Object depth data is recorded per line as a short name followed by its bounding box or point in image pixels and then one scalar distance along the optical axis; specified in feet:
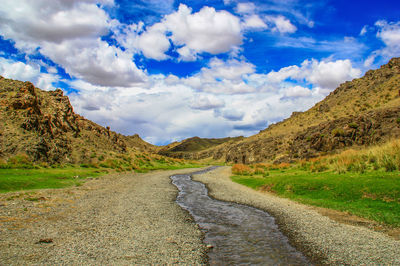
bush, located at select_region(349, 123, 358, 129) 152.76
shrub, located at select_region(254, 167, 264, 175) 147.54
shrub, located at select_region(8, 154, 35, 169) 107.34
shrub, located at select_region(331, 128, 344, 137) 154.81
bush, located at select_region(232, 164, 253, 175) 165.96
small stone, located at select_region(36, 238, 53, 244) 35.79
